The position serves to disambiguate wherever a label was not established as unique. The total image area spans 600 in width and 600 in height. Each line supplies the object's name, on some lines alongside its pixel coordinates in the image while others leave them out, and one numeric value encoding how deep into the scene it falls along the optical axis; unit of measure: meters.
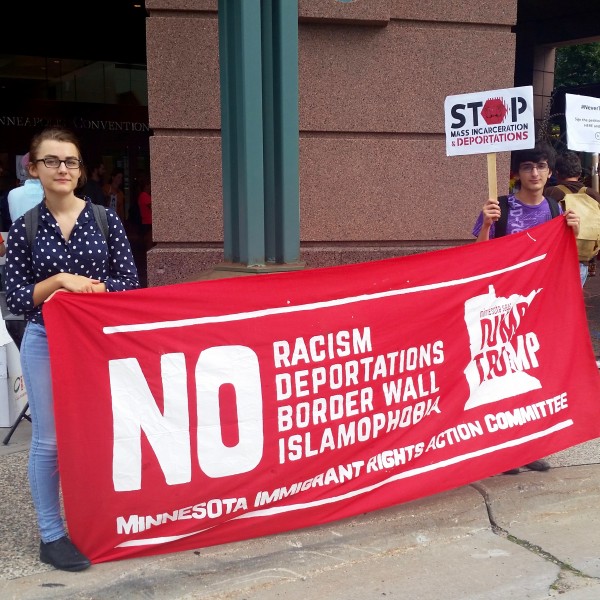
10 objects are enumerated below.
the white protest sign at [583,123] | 5.30
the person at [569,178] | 5.14
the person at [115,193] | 12.92
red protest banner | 3.32
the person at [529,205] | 4.55
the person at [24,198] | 6.08
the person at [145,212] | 12.38
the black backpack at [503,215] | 4.67
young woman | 3.29
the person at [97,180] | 9.73
